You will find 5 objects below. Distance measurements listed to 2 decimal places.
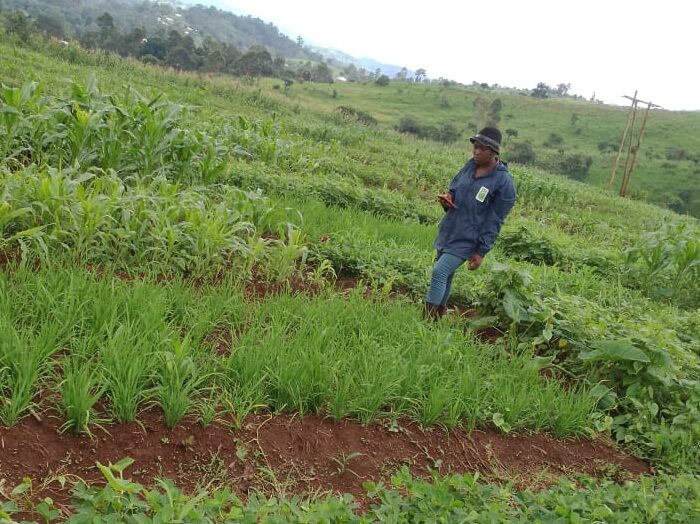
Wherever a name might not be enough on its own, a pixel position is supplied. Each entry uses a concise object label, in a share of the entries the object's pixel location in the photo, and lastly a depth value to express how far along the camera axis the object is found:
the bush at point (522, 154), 43.56
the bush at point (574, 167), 43.38
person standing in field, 4.73
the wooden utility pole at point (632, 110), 29.25
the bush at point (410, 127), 46.94
